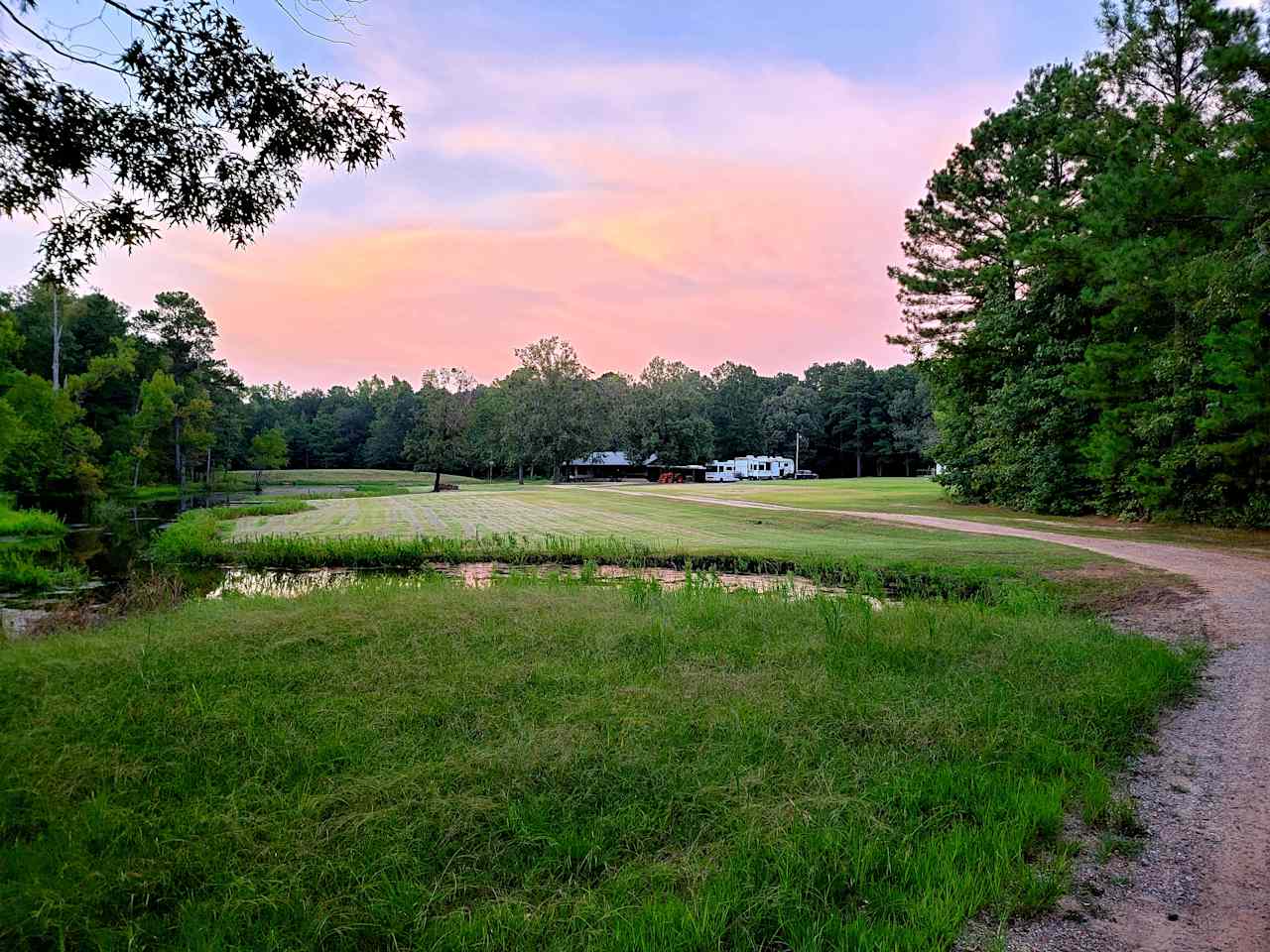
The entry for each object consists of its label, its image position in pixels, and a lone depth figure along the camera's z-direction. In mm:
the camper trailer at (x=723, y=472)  76738
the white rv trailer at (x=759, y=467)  77625
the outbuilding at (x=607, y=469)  78688
